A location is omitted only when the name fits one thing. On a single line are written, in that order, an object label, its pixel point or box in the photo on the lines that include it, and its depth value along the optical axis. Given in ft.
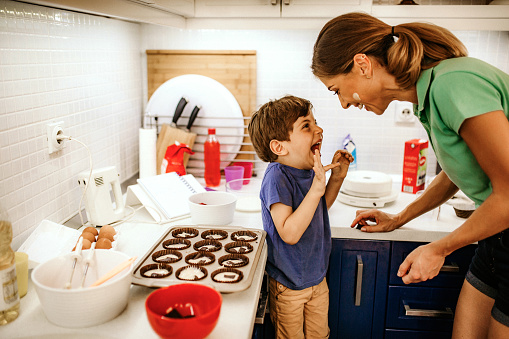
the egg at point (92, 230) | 4.46
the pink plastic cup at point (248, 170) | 7.43
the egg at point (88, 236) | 4.25
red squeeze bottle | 7.00
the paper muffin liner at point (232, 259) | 3.88
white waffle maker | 5.99
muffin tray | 3.60
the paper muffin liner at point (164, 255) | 3.95
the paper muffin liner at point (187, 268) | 3.65
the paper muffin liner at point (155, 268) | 3.68
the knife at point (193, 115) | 7.21
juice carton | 6.57
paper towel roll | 6.76
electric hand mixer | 5.04
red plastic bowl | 2.82
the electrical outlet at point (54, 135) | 4.88
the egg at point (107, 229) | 4.44
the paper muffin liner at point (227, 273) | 3.59
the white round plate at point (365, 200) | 5.98
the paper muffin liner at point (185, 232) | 4.52
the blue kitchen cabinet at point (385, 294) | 5.54
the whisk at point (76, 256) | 3.47
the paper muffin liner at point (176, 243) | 4.28
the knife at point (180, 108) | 7.20
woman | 3.39
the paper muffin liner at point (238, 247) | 4.13
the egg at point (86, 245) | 4.02
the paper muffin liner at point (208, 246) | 4.20
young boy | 4.85
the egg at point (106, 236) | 4.37
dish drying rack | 7.46
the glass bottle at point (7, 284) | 3.14
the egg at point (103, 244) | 4.15
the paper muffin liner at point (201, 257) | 3.92
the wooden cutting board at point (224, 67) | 7.38
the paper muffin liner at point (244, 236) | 4.45
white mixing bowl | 3.02
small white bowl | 4.95
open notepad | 5.46
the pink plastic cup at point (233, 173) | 7.10
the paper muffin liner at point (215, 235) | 4.46
